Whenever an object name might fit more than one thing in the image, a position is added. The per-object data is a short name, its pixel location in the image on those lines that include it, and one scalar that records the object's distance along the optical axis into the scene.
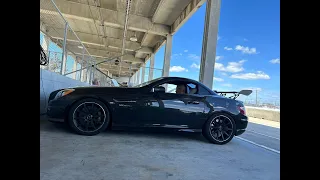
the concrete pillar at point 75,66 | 8.76
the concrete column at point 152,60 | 18.50
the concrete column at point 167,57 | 13.04
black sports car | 3.85
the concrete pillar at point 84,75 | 10.16
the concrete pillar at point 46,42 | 6.05
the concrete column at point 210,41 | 7.63
